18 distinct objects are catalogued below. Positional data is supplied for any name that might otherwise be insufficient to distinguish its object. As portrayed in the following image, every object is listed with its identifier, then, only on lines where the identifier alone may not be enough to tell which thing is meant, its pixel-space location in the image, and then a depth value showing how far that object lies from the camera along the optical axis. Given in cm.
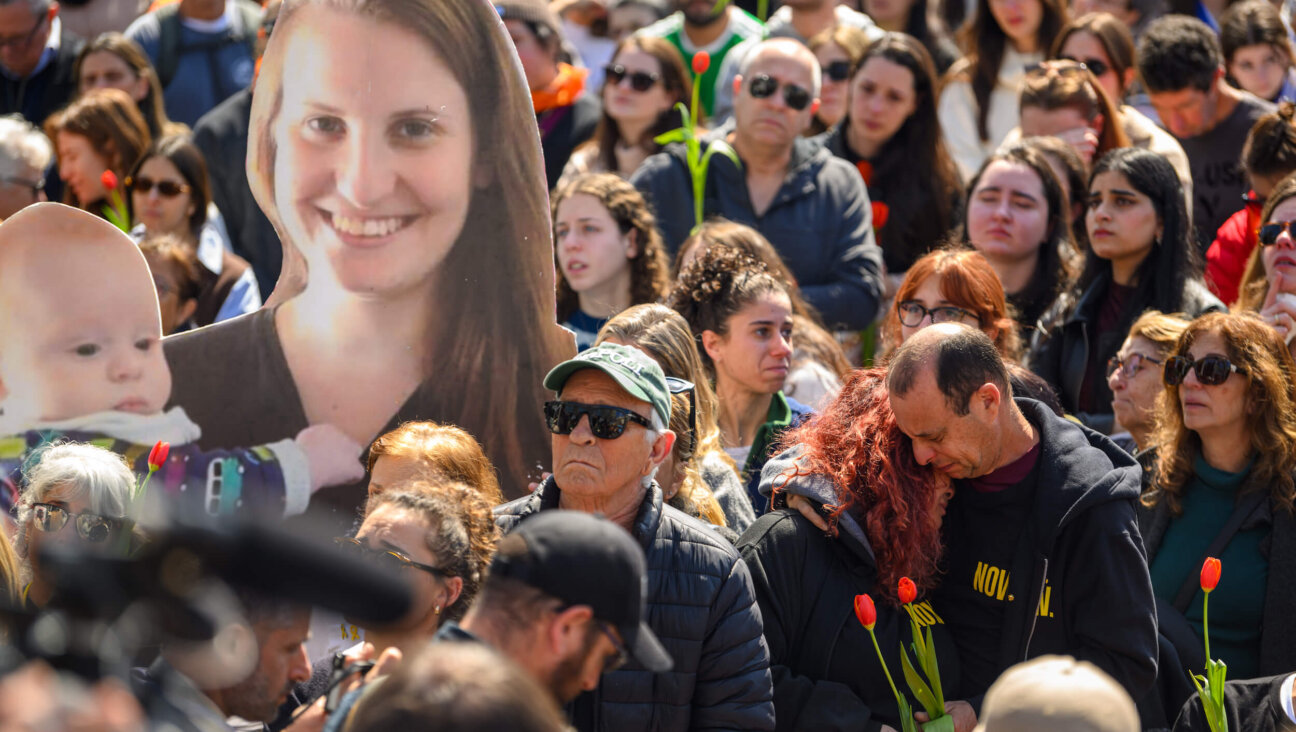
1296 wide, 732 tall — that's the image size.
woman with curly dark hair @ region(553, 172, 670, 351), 1105
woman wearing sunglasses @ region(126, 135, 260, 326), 1252
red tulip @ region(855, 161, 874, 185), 1334
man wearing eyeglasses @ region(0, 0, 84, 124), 1584
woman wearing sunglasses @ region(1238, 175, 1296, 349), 974
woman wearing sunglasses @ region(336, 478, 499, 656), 641
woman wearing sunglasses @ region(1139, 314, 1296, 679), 836
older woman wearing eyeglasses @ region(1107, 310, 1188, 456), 978
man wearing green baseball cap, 679
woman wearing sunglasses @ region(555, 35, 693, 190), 1360
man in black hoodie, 712
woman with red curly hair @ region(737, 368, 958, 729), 729
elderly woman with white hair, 738
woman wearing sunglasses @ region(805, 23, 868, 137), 1477
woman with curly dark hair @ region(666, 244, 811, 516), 964
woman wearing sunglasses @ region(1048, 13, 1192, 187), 1355
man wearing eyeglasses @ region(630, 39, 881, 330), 1201
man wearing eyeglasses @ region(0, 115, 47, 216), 1239
